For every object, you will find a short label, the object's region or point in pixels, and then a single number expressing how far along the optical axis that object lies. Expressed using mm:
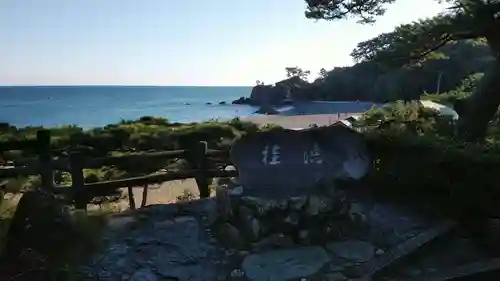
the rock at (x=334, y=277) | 4035
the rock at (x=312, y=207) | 4684
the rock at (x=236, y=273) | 4129
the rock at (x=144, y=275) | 4055
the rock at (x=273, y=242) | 4582
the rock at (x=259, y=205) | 4645
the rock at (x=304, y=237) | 4660
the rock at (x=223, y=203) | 4816
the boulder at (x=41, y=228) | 3449
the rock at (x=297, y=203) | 4660
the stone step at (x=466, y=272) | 3781
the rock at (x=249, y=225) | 4621
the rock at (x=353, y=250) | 4398
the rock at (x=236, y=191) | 4773
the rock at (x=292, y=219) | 4672
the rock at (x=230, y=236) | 4602
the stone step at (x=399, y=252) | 4043
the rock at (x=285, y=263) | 4121
